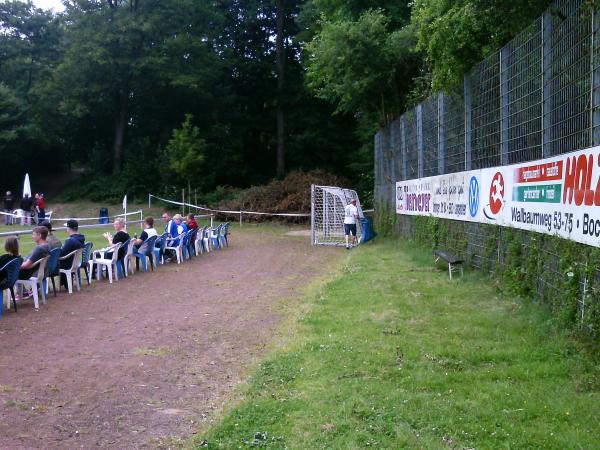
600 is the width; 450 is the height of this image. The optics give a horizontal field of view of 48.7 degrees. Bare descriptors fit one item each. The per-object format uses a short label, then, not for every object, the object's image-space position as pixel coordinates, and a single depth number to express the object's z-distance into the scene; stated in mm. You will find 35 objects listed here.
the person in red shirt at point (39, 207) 32750
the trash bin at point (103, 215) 32912
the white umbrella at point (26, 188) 31234
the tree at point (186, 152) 37469
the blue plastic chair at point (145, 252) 14912
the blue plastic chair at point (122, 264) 13852
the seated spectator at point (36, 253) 10344
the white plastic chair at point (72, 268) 11836
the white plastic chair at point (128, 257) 14066
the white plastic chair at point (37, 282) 10359
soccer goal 23828
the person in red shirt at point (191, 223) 18984
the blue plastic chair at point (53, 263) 11117
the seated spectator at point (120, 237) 13844
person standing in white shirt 20656
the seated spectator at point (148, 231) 15445
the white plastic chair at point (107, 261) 13250
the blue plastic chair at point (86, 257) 12772
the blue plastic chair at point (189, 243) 17625
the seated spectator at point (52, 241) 12219
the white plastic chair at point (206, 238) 19922
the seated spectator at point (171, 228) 17266
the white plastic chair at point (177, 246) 16834
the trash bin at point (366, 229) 21922
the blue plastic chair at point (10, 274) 9484
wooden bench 11773
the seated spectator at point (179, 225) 17258
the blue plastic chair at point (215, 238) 21172
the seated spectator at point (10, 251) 9742
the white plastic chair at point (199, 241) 19062
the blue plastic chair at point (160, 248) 16062
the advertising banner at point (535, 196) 6648
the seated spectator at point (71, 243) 11867
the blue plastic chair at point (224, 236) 21825
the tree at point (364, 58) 20781
